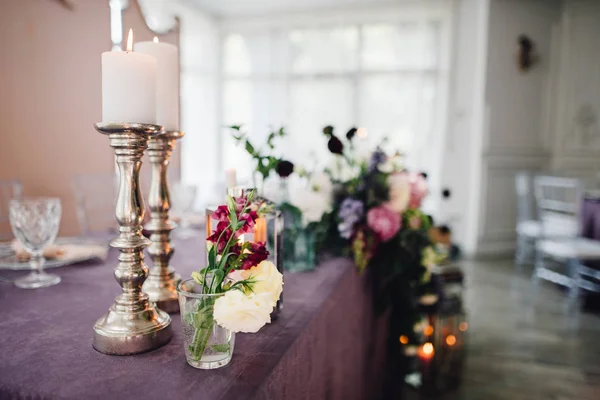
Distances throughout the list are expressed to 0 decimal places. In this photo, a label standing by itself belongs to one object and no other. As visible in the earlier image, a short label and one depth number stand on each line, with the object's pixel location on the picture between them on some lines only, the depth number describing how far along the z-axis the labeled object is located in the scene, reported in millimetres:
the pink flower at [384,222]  1215
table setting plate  1045
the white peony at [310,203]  1143
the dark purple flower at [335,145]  1173
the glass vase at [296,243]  1109
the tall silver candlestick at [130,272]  593
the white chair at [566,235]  3066
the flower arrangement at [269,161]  849
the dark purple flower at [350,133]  1251
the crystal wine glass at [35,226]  923
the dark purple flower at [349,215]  1219
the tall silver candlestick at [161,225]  785
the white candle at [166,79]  770
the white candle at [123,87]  583
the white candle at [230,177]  809
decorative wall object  4711
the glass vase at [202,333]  541
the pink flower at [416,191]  1388
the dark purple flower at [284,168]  964
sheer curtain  5160
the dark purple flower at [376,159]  1325
